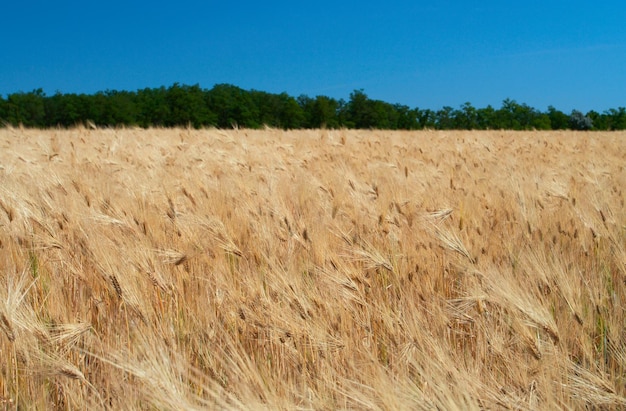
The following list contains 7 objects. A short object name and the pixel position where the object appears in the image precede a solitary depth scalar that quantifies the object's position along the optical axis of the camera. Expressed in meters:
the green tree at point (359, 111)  52.03
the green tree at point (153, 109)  43.16
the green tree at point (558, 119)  58.53
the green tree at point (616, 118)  54.67
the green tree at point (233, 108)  46.47
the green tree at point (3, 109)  44.34
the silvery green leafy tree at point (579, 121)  49.33
